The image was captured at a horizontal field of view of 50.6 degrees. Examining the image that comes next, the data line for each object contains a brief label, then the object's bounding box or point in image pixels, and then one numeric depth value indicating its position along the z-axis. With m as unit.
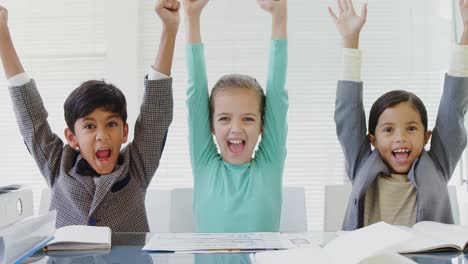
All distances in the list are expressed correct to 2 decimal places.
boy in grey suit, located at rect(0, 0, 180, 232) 1.29
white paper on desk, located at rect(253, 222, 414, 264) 0.62
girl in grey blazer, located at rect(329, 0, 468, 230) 1.30
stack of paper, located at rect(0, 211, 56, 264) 0.63
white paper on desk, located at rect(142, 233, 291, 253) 0.79
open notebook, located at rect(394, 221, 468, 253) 0.75
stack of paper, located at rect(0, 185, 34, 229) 0.66
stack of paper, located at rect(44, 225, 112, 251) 0.81
